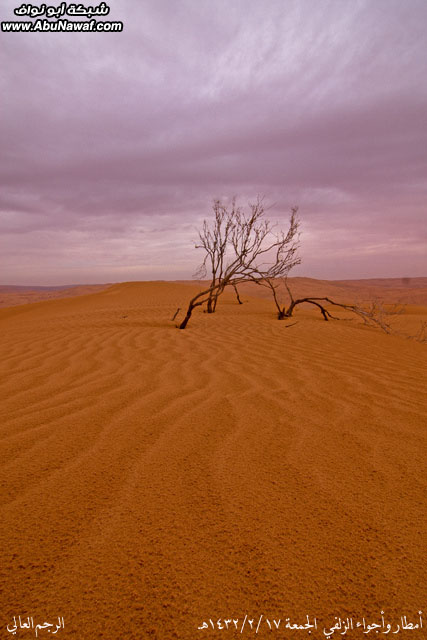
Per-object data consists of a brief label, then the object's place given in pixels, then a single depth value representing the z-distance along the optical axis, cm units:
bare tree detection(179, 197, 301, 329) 623
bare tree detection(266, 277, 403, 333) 616
